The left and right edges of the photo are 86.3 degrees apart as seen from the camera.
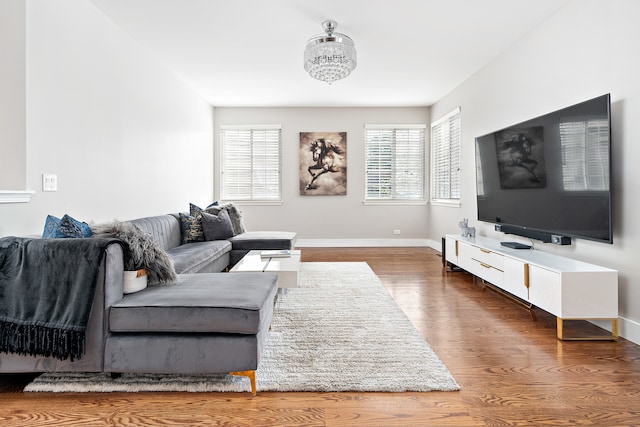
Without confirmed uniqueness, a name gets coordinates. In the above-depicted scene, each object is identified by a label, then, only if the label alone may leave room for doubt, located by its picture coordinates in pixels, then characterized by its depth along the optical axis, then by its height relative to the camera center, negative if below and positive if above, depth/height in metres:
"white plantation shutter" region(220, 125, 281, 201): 6.62 +0.92
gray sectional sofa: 1.70 -0.64
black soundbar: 2.89 -0.24
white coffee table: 2.88 -0.51
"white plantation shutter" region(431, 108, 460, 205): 5.44 +0.86
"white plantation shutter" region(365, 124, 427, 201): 6.62 +0.91
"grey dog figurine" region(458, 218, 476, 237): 4.25 -0.26
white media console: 2.36 -0.56
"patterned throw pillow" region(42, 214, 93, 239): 2.07 -0.11
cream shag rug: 1.77 -0.90
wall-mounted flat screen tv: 2.47 +0.32
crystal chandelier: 3.32 +1.54
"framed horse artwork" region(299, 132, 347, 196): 6.55 +0.90
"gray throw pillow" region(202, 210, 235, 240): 4.42 -0.22
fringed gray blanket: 1.68 -0.42
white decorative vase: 1.90 -0.40
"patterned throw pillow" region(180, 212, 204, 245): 4.31 -0.24
